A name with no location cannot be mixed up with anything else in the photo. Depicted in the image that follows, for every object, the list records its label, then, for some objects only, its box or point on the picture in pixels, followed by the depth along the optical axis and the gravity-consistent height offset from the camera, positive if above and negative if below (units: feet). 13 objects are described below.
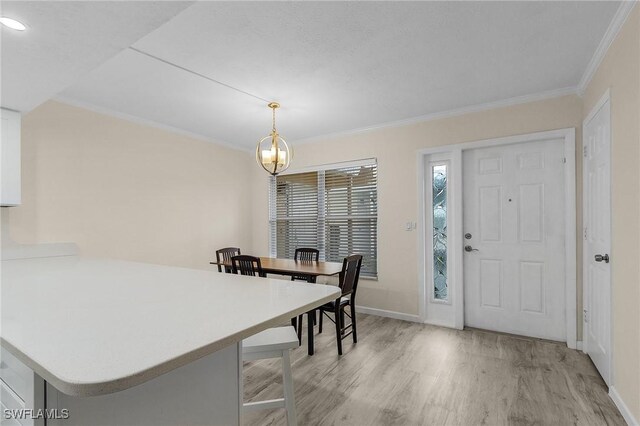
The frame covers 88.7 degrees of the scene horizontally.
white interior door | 7.61 -0.71
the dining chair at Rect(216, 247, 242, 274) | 14.11 -1.83
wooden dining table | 9.89 -1.93
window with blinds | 14.57 +0.01
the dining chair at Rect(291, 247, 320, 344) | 14.17 -1.84
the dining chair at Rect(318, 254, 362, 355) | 9.87 -2.72
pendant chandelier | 10.71 +1.88
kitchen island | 2.24 -1.00
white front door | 10.72 -0.92
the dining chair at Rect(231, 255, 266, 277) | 10.66 -1.73
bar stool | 4.99 -2.15
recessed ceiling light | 4.72 +2.81
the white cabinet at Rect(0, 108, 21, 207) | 8.16 +1.48
